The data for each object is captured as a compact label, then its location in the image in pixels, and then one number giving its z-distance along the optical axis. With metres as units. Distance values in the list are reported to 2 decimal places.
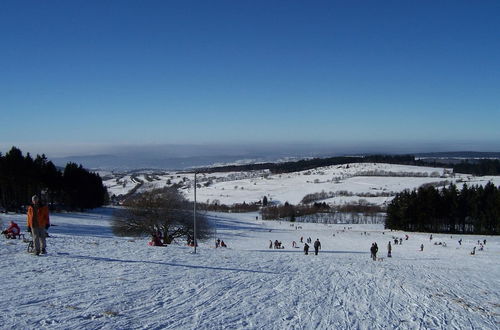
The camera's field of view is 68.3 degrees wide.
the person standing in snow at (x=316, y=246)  29.61
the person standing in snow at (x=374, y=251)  26.80
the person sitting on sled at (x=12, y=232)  18.19
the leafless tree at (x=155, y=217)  32.34
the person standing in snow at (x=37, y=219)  12.70
